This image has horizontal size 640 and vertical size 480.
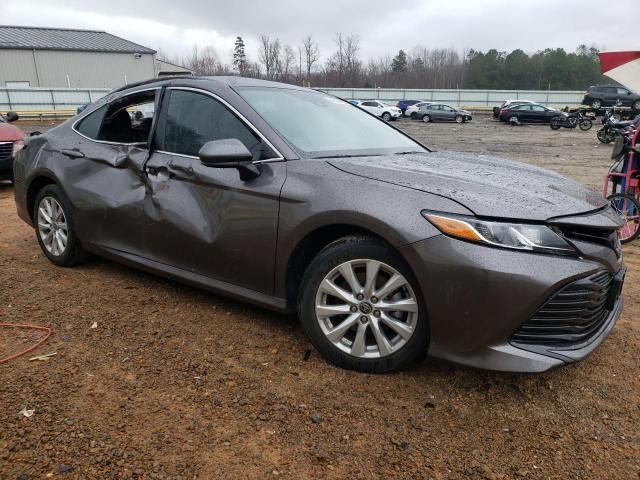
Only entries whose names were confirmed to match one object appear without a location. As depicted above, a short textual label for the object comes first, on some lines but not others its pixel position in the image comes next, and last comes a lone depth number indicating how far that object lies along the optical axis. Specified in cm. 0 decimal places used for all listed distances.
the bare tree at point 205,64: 9131
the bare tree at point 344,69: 7975
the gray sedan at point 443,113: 3550
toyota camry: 229
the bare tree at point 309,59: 8625
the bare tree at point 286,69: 8148
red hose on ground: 285
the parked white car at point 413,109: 3673
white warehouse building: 4597
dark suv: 3416
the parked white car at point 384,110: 3559
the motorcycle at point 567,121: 3036
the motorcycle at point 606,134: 2020
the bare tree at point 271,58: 8294
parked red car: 848
